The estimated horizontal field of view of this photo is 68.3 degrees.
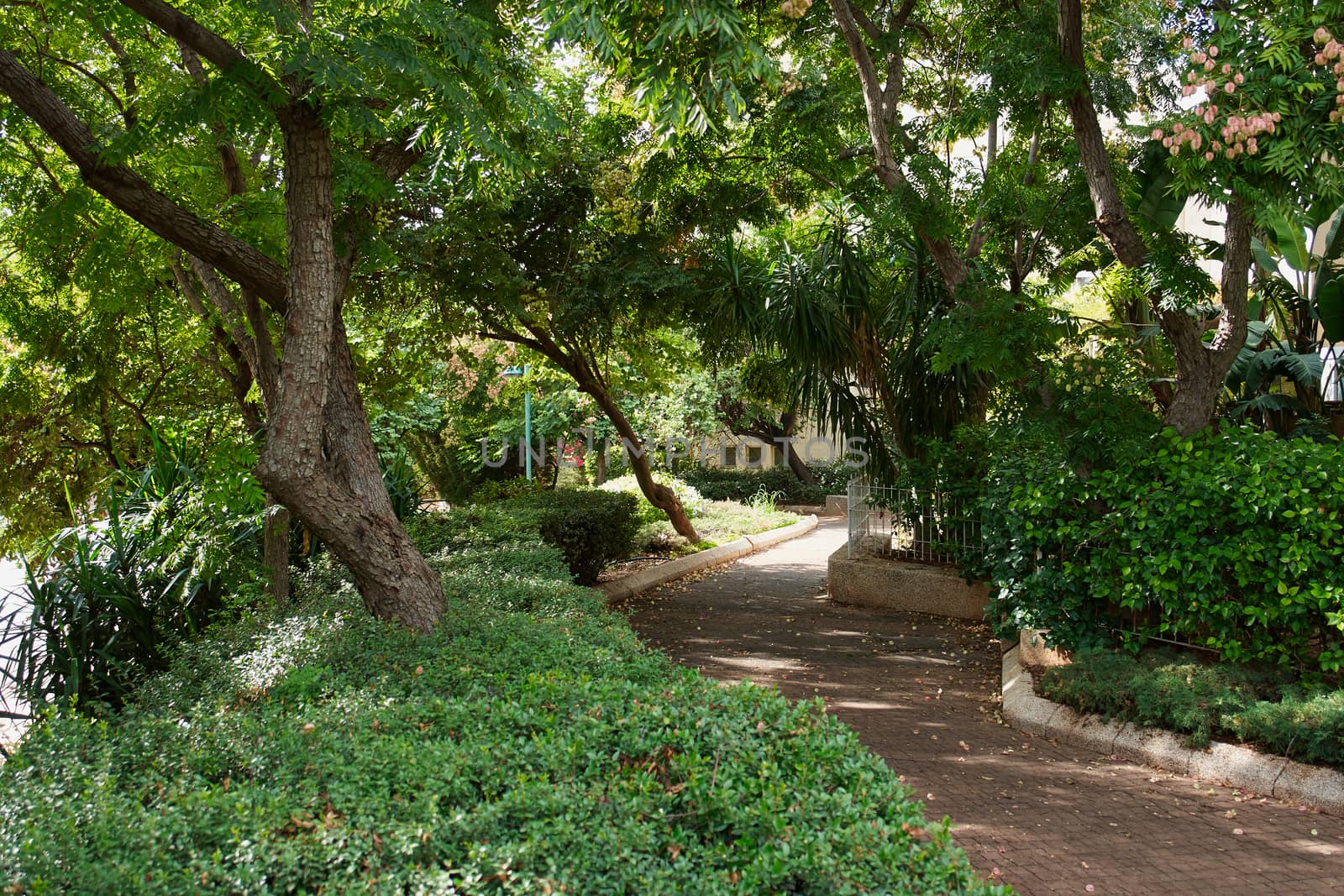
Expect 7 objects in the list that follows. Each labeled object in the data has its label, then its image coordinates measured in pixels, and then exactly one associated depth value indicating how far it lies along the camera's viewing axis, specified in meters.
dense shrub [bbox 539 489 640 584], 11.80
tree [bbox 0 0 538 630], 5.56
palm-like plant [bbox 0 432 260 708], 6.64
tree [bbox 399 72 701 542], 11.09
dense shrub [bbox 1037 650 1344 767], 5.52
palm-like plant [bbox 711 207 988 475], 11.52
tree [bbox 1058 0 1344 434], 5.26
